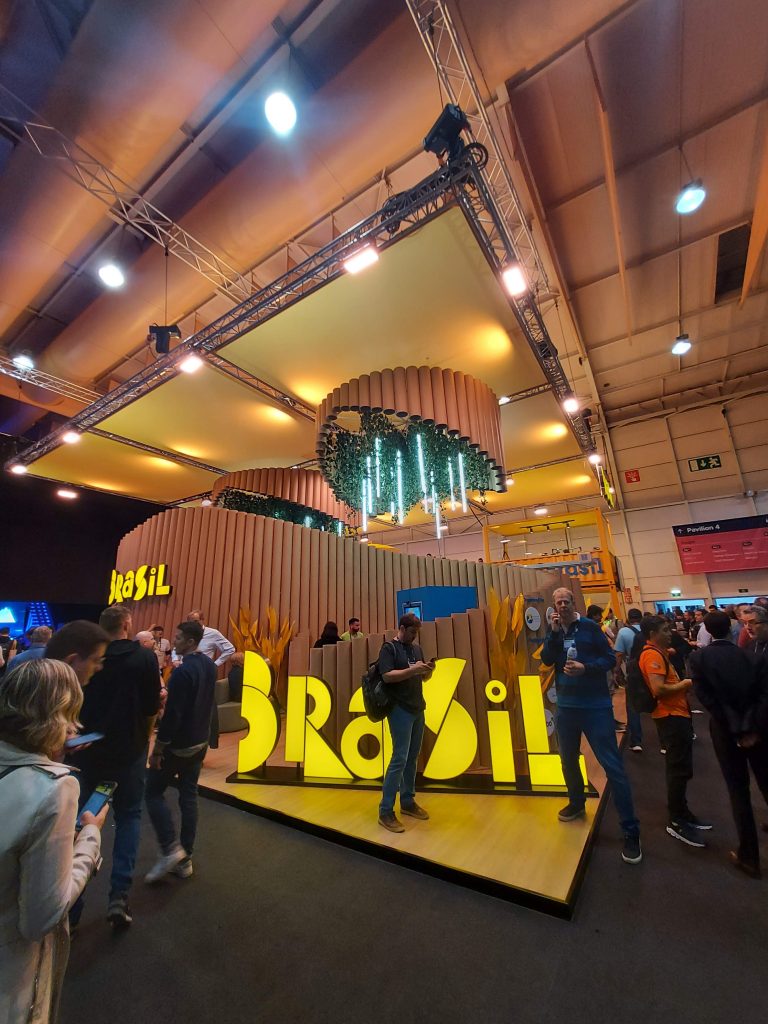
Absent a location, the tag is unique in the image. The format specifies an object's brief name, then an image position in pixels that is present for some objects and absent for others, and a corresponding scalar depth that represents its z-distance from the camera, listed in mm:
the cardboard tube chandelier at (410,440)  6234
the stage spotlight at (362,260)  4598
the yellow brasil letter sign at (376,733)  3293
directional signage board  11000
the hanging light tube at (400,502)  7618
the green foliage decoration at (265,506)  9891
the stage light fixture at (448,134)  3592
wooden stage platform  2188
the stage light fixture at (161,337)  6234
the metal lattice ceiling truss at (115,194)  4129
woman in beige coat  951
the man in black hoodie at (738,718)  2357
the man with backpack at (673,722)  2695
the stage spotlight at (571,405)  7344
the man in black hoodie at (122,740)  2150
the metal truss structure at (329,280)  4109
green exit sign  11570
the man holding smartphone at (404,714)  2840
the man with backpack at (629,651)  4379
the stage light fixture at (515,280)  4816
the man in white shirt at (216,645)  4758
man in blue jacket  2645
